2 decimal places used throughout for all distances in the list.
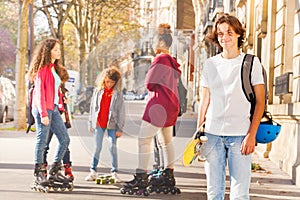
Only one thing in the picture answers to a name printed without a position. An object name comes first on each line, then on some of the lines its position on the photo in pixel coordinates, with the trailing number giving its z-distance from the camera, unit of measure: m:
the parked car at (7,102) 45.28
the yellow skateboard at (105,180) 14.95
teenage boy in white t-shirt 8.65
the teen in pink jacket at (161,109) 12.06
